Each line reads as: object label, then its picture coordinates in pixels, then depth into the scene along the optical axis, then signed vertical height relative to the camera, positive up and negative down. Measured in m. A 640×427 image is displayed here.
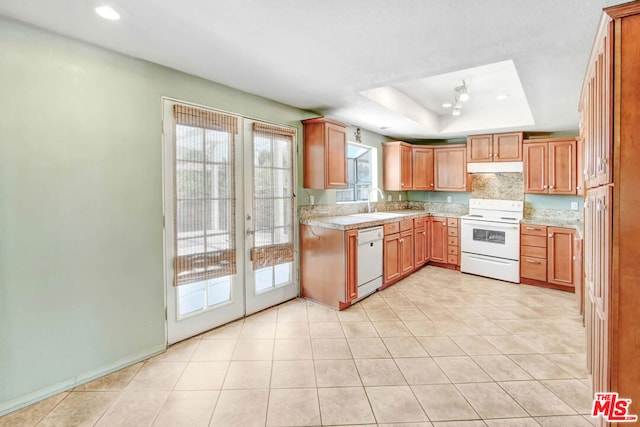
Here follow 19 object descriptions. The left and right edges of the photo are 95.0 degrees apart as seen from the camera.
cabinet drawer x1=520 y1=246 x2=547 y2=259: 4.25 -0.68
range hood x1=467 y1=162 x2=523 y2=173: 4.71 +0.65
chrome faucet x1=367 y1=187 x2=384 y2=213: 5.08 +0.19
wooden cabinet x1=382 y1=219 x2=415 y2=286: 4.15 -0.67
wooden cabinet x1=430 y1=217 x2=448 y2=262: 5.20 -0.59
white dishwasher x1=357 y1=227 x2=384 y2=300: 3.66 -0.69
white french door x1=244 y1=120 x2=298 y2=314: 3.23 -0.08
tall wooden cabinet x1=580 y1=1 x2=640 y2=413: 1.26 +0.02
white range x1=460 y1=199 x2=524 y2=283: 4.45 -0.55
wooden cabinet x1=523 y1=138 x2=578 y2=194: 4.31 +0.59
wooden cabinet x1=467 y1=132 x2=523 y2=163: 4.70 +0.97
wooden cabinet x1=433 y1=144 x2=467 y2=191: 5.27 +0.72
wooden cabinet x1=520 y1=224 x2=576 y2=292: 4.06 -0.73
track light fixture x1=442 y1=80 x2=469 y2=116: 3.53 +1.54
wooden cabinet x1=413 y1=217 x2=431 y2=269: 4.92 -0.60
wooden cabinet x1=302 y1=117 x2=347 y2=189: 3.71 +0.70
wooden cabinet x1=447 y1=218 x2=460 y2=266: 5.05 -0.61
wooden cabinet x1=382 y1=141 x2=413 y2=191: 5.21 +0.74
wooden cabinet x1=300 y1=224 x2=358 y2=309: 3.44 -0.70
